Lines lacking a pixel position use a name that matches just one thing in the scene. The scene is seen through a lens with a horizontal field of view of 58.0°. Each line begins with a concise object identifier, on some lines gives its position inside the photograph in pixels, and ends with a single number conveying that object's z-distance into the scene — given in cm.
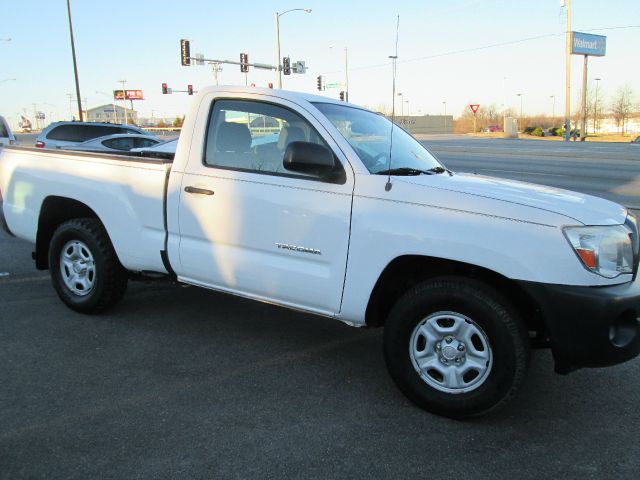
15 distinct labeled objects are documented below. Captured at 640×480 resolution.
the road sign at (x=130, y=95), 10494
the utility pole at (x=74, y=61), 3182
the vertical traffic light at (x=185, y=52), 3456
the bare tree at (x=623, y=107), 7938
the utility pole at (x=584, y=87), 5153
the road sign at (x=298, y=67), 4134
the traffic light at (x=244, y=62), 3925
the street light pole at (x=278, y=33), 4253
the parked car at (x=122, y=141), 1378
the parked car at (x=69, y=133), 1549
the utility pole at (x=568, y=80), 4581
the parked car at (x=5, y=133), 1576
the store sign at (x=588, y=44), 5750
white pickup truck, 299
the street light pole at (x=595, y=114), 8276
